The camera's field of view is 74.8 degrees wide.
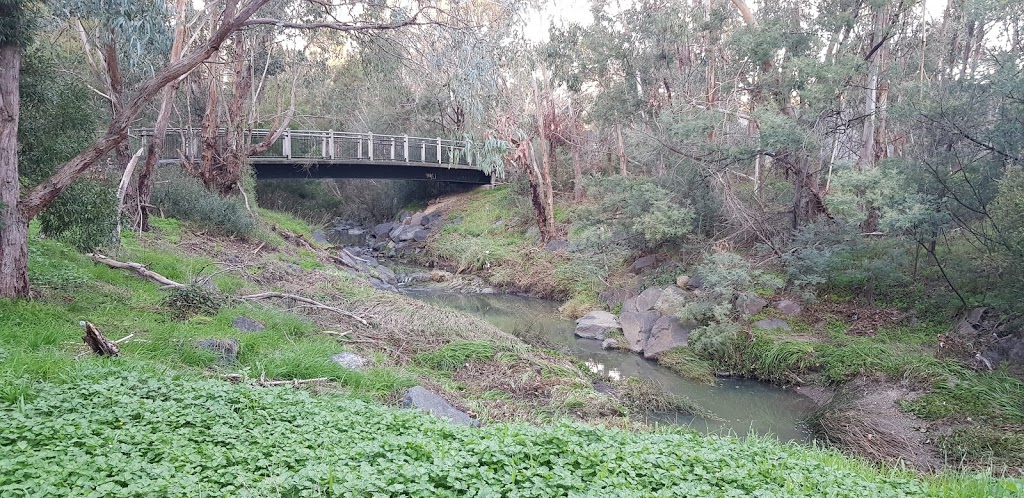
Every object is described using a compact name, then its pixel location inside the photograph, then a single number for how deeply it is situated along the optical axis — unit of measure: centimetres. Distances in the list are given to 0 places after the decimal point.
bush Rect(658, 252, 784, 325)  1192
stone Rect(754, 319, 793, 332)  1217
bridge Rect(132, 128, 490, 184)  2238
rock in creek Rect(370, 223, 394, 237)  2917
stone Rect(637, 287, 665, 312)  1395
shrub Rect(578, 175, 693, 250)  1427
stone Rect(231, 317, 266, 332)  843
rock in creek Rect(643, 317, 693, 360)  1262
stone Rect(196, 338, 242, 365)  708
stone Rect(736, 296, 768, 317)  1246
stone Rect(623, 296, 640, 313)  1422
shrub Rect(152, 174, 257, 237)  1557
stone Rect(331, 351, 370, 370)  778
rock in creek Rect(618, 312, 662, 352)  1323
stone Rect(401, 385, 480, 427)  657
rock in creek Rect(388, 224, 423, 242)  2728
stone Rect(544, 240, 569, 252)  2045
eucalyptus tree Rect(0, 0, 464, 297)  695
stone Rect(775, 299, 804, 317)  1249
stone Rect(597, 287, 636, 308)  1556
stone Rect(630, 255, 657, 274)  1581
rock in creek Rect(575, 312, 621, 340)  1405
